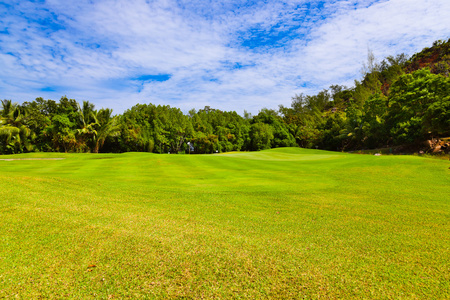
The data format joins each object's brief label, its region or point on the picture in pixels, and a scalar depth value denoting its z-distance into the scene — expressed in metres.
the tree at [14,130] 40.09
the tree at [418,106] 31.44
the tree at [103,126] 46.62
